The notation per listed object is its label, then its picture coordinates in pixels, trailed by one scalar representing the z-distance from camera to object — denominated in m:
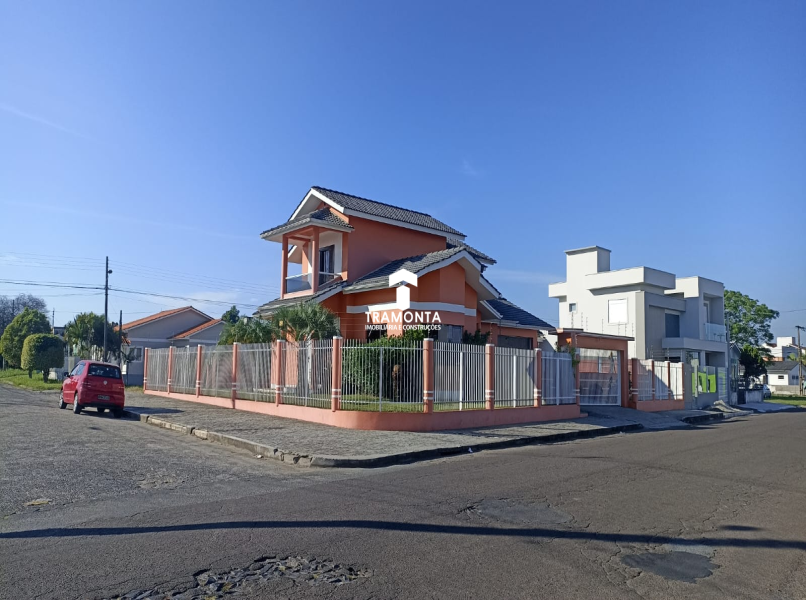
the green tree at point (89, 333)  44.03
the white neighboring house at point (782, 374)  81.88
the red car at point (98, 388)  19.14
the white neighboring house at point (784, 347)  107.71
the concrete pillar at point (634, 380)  24.84
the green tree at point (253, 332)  20.89
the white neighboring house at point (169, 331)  45.88
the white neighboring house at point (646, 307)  39.44
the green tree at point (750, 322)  54.84
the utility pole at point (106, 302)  39.84
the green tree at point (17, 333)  54.03
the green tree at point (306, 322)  19.67
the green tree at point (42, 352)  45.72
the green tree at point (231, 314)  63.11
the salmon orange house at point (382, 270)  21.05
